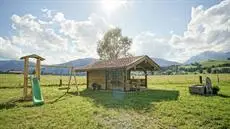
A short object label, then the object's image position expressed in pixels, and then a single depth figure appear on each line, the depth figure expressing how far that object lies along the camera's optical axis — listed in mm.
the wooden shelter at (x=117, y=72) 13608
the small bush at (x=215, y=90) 11092
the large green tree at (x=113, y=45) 30833
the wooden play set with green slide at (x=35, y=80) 9055
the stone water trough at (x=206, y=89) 11018
